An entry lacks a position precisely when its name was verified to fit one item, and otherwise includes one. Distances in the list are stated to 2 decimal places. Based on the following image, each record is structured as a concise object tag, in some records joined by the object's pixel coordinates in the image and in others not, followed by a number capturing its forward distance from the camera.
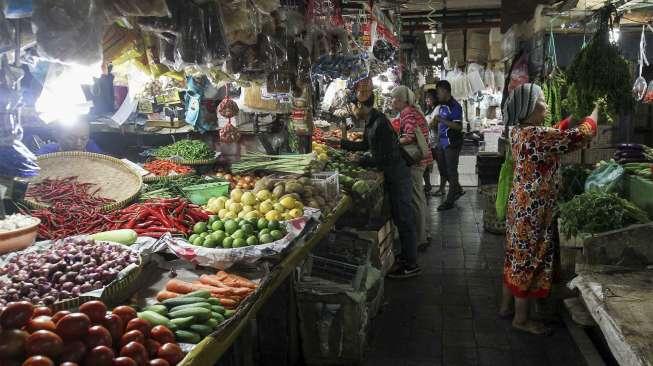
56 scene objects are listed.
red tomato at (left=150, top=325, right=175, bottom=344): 1.87
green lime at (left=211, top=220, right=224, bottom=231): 3.13
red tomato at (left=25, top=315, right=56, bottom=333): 1.60
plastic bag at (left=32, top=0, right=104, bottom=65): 2.03
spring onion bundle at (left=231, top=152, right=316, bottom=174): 5.19
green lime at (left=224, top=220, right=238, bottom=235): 3.07
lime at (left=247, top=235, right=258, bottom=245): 2.92
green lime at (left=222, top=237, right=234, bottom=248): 2.89
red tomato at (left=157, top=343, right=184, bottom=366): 1.79
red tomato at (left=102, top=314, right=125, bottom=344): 1.74
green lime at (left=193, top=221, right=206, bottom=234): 3.17
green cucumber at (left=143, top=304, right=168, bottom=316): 2.17
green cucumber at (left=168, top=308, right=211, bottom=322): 2.11
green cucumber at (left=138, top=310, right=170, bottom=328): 2.03
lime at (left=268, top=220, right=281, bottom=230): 3.16
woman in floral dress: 4.05
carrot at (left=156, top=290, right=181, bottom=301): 2.42
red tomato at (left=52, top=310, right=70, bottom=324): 1.67
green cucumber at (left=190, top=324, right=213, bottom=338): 2.06
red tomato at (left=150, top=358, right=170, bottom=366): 1.72
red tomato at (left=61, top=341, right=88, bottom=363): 1.54
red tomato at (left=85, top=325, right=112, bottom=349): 1.62
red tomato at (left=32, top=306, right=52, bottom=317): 1.74
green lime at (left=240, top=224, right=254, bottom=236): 3.03
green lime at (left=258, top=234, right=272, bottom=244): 2.98
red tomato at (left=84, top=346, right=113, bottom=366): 1.58
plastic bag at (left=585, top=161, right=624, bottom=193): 4.48
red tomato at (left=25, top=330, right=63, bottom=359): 1.51
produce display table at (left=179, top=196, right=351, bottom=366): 1.93
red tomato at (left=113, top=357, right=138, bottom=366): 1.61
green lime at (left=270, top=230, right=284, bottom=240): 3.05
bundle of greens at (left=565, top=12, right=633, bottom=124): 3.97
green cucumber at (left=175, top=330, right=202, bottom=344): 1.99
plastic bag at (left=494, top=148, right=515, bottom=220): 5.04
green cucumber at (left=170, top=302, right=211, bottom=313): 2.18
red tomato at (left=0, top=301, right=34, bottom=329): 1.55
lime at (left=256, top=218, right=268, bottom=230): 3.18
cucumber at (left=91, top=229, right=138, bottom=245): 2.93
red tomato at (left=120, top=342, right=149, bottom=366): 1.67
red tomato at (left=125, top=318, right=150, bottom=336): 1.81
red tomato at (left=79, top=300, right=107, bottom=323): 1.72
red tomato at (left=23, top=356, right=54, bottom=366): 1.46
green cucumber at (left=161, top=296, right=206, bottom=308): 2.26
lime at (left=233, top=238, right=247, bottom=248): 2.89
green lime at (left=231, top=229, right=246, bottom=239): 2.96
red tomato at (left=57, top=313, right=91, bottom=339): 1.60
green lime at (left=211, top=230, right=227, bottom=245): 2.94
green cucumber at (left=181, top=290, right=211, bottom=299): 2.34
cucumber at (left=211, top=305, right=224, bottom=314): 2.29
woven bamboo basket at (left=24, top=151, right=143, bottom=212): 3.81
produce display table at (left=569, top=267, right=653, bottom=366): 2.38
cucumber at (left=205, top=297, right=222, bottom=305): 2.33
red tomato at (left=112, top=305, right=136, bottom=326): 1.84
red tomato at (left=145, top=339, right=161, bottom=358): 1.80
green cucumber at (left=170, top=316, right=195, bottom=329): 2.04
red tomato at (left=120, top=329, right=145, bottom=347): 1.73
